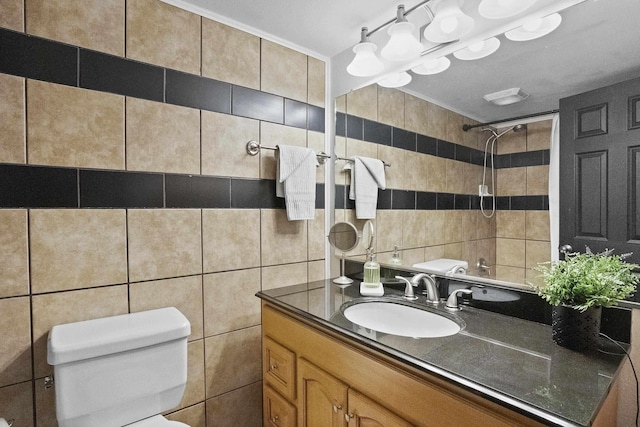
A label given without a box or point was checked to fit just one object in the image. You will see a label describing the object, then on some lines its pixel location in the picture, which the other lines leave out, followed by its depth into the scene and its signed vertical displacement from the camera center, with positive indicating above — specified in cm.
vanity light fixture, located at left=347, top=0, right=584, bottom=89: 114 +70
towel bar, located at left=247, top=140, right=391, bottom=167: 159 +31
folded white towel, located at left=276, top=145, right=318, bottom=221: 161 +15
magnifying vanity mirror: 179 -15
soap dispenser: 153 -33
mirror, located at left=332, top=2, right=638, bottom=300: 113 +26
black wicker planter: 90 -32
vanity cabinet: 79 -53
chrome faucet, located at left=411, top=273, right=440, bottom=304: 137 -32
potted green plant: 88 -23
